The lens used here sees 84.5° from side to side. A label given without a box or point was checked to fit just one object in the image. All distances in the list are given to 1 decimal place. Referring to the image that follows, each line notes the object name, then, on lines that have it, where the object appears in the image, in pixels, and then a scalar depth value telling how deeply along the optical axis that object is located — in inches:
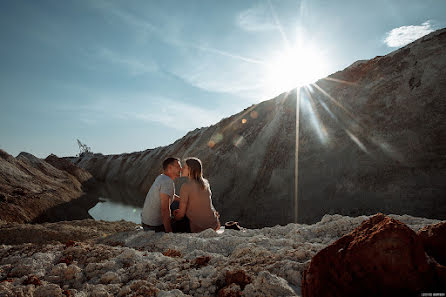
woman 171.9
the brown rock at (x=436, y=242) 60.1
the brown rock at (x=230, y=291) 74.4
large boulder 51.2
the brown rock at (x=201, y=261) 103.3
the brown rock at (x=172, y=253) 123.2
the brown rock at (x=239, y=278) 80.8
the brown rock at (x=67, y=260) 111.5
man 174.6
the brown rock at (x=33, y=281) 89.3
